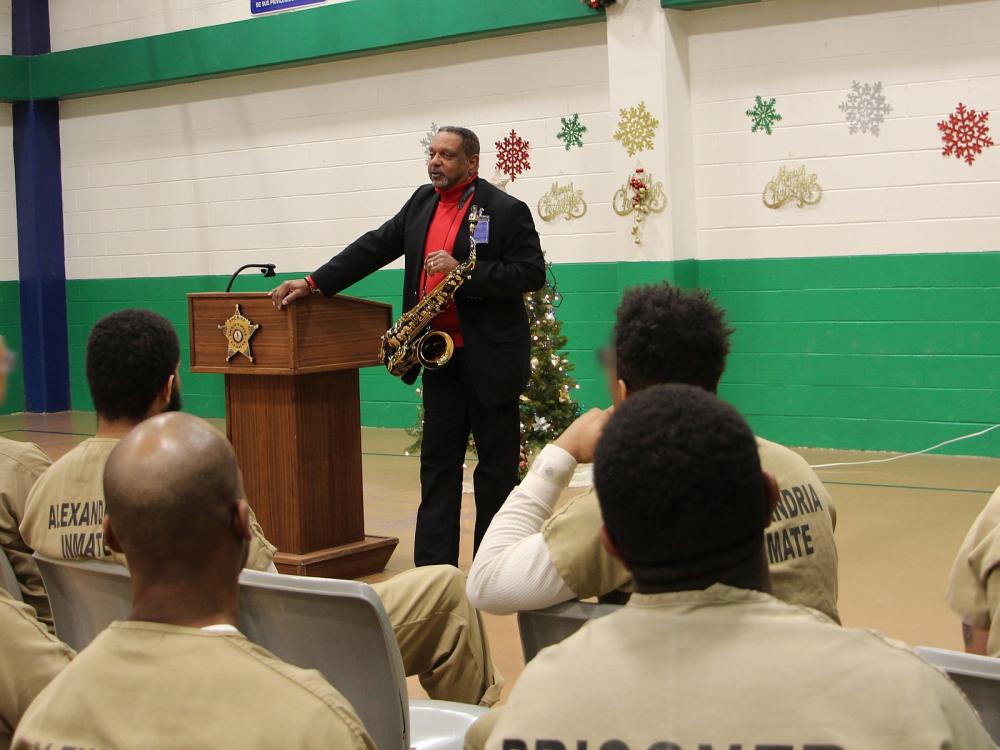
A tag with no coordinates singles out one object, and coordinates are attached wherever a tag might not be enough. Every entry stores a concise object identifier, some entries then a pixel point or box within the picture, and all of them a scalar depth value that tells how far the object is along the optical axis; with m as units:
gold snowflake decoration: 7.85
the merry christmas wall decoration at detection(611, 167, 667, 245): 7.86
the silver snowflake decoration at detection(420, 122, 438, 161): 9.02
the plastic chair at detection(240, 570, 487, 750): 2.05
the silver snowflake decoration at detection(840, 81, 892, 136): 7.24
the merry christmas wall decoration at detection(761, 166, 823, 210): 7.53
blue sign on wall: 9.45
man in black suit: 4.57
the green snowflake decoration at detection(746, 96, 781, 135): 7.62
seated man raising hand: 2.05
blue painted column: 11.02
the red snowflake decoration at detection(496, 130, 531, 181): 8.63
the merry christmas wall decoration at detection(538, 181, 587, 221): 8.42
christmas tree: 6.80
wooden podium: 4.80
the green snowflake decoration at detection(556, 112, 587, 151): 8.38
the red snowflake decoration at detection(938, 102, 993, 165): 6.92
